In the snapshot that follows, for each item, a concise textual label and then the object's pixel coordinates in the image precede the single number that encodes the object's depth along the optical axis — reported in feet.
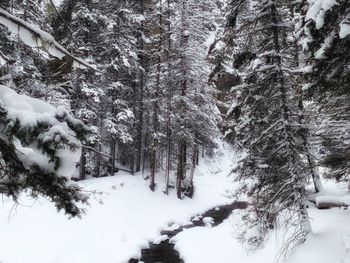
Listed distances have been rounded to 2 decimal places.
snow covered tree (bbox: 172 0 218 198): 76.18
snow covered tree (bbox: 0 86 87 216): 8.21
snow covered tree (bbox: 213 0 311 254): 30.78
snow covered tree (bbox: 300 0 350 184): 18.23
